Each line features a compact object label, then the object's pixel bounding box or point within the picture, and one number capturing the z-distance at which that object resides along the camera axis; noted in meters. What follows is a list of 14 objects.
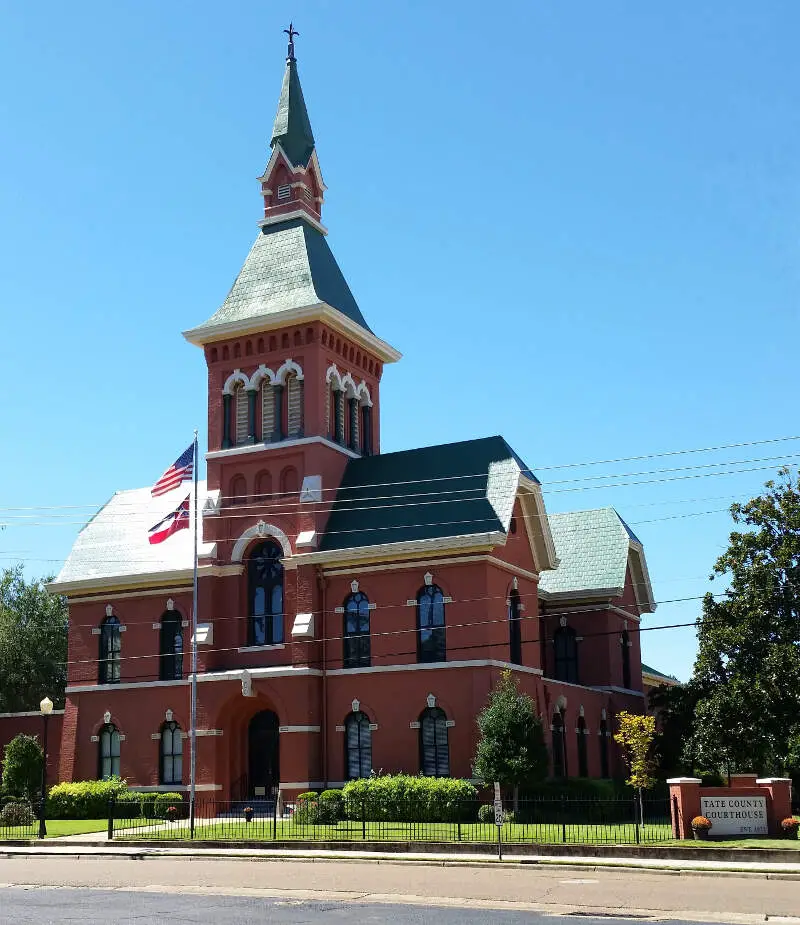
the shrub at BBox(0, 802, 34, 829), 38.03
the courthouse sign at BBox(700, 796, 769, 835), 28.81
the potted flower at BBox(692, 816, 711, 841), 28.31
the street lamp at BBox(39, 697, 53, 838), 37.63
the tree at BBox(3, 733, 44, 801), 44.19
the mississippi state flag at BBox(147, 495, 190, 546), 38.97
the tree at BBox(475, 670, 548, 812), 35.03
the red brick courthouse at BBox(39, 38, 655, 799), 39.78
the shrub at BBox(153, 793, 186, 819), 39.66
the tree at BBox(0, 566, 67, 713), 67.06
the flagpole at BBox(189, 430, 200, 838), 36.00
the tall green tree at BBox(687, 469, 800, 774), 39.22
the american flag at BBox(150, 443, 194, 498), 38.78
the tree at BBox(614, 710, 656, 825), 40.17
